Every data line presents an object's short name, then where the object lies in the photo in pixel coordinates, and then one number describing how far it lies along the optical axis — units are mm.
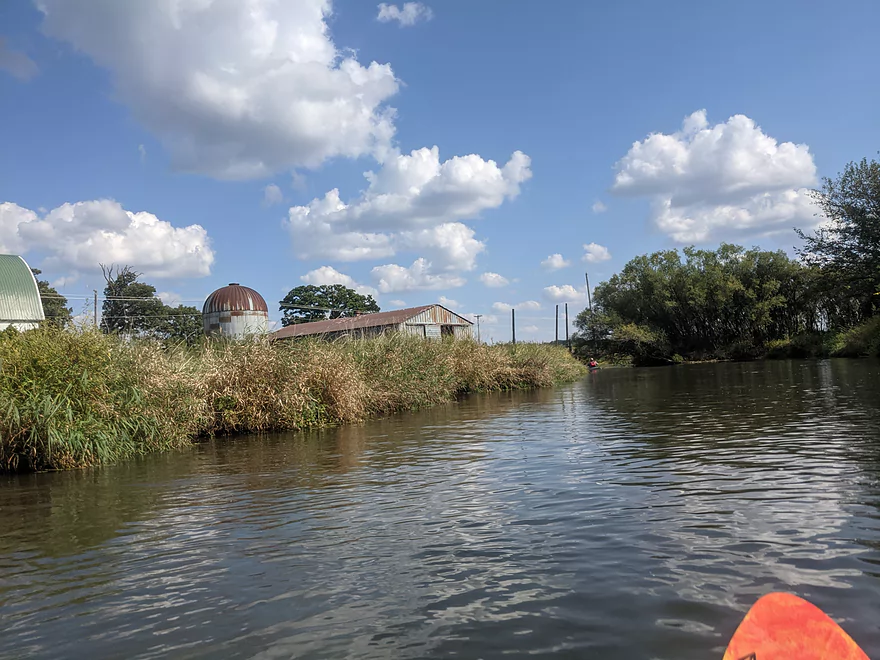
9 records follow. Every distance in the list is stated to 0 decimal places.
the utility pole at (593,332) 64519
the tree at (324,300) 83750
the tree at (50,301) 44916
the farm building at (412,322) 42553
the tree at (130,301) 53781
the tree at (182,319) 54200
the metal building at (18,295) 29281
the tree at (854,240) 40375
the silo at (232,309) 40719
